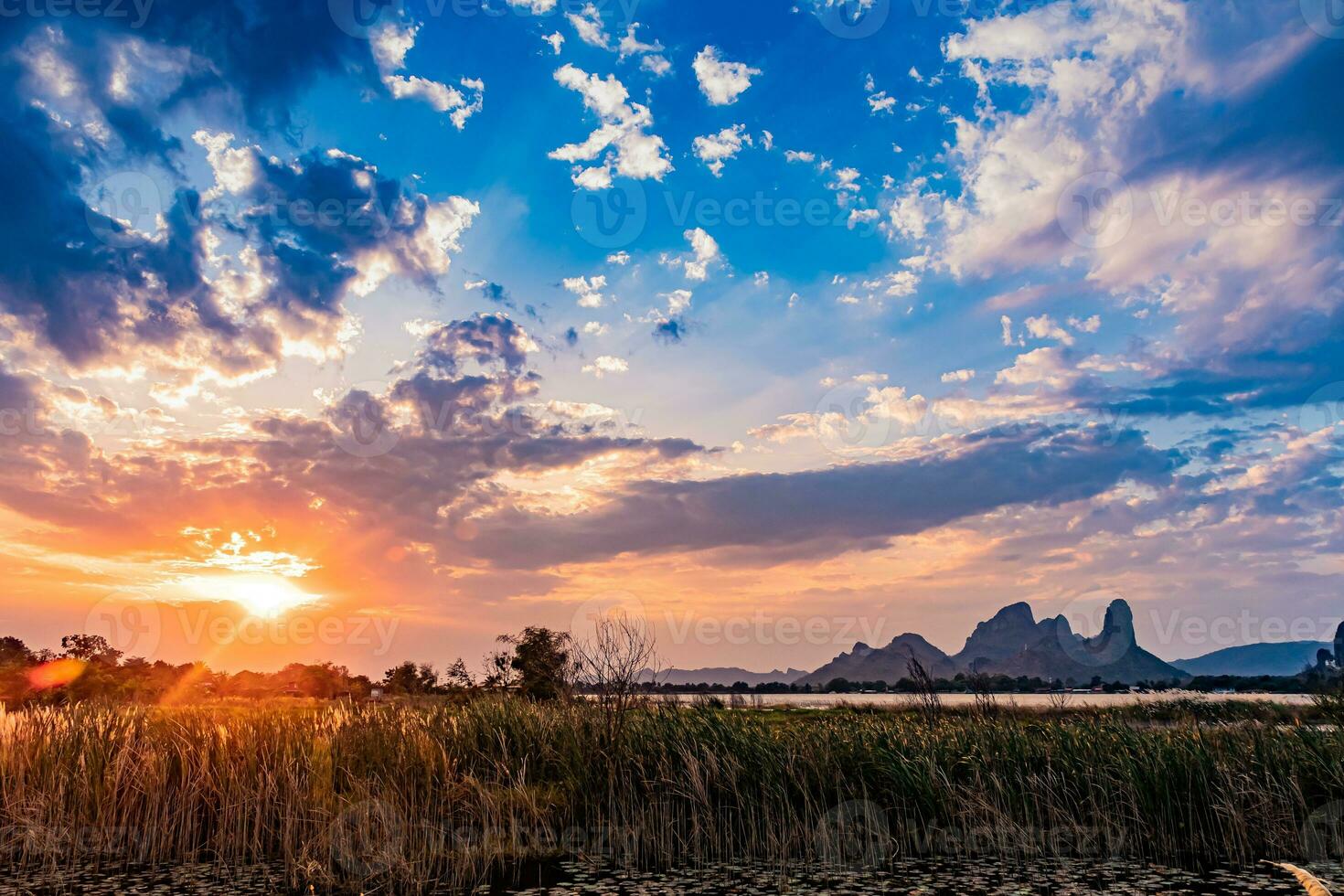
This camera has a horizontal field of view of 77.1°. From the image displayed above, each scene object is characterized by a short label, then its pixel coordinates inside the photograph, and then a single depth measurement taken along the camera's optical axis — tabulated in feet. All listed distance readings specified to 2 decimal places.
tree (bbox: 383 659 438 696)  128.61
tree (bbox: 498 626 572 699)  101.50
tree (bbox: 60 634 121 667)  193.06
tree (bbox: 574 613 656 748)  60.18
